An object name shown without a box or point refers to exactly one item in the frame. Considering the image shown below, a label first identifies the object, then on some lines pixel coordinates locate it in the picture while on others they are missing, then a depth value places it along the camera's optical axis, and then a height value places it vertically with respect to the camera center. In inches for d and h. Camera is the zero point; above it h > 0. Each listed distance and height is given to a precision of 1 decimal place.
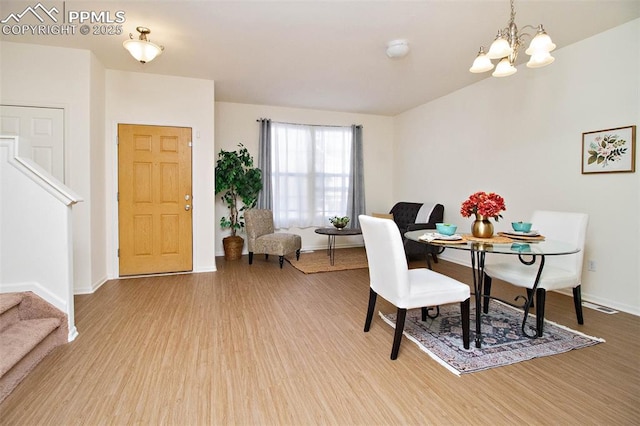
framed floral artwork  116.3 +21.3
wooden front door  161.0 +2.4
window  230.2 +23.7
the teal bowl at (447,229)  97.8 -7.1
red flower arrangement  92.6 +0.3
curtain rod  228.6 +59.2
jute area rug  185.2 -35.4
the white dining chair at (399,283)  81.4 -20.8
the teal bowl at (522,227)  102.0 -6.6
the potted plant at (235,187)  199.9 +10.9
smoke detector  128.7 +63.7
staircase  71.0 -33.2
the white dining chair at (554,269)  95.4 -20.2
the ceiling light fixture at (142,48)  113.8 +56.0
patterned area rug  82.7 -38.7
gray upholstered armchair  189.0 -20.3
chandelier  81.7 +41.2
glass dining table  81.7 -11.1
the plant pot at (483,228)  95.9 -6.5
